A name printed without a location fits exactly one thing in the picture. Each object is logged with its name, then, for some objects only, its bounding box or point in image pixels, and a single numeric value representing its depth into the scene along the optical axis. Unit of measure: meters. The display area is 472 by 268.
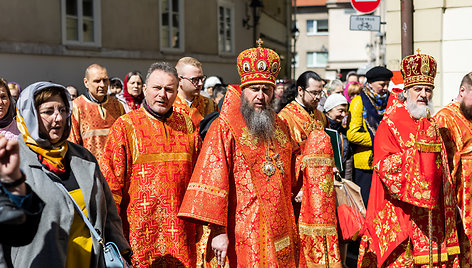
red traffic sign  10.16
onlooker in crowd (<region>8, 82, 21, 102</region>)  9.98
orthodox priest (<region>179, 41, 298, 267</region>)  4.88
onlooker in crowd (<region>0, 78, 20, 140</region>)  5.70
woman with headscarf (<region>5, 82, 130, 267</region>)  3.72
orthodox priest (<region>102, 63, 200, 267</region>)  5.52
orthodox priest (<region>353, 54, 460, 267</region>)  5.63
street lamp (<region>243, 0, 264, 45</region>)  28.22
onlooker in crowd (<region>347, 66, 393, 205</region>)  9.07
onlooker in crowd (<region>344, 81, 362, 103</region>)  12.63
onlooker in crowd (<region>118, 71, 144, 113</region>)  10.74
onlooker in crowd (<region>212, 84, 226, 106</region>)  11.77
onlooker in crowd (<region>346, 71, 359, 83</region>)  15.41
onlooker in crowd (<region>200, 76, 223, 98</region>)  14.74
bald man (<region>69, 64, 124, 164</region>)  8.93
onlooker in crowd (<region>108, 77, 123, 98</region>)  13.94
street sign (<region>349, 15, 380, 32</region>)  10.59
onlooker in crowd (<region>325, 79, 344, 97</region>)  12.30
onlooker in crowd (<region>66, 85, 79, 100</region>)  13.29
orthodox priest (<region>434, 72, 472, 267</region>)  6.13
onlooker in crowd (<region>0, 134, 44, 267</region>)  3.17
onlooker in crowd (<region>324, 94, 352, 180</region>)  9.11
